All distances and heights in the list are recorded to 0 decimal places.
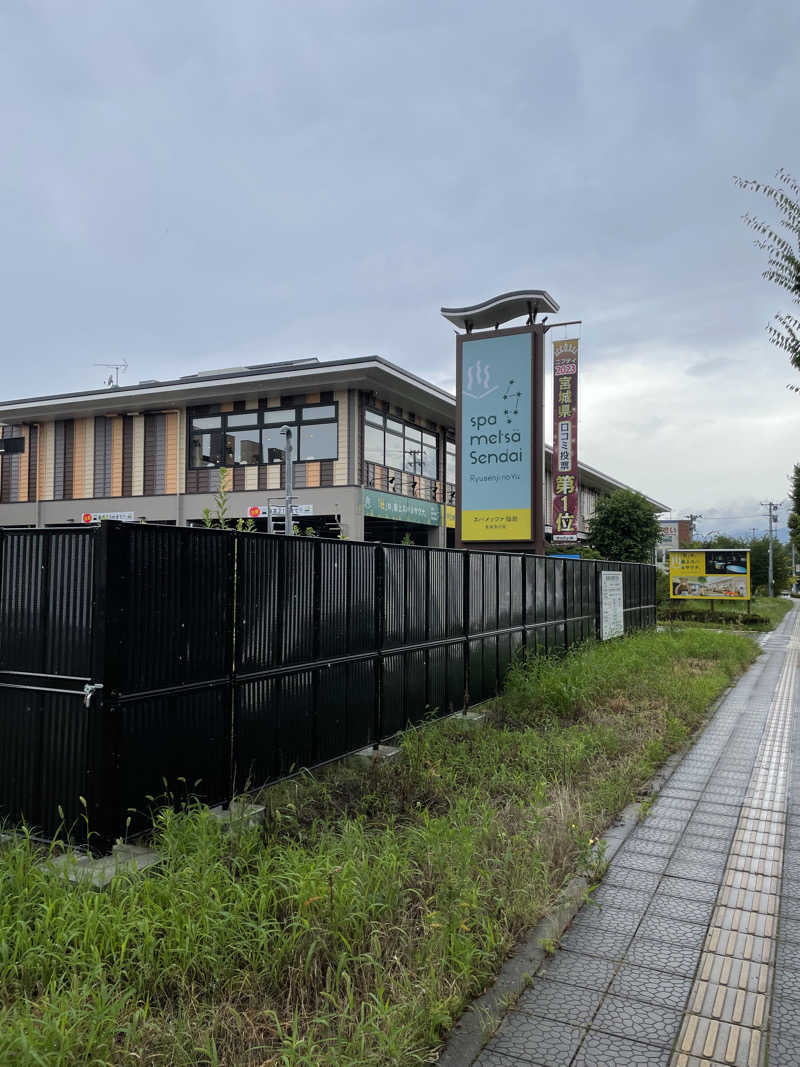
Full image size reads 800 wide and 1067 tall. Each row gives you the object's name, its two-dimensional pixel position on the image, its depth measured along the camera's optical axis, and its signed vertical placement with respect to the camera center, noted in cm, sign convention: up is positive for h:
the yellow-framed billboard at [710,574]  2483 -37
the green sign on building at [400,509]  2508 +188
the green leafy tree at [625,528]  3194 +147
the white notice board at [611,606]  1445 -85
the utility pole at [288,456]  1855 +263
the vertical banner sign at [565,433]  2241 +394
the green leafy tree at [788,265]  457 +181
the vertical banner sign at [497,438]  1548 +258
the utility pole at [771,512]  8588 +601
